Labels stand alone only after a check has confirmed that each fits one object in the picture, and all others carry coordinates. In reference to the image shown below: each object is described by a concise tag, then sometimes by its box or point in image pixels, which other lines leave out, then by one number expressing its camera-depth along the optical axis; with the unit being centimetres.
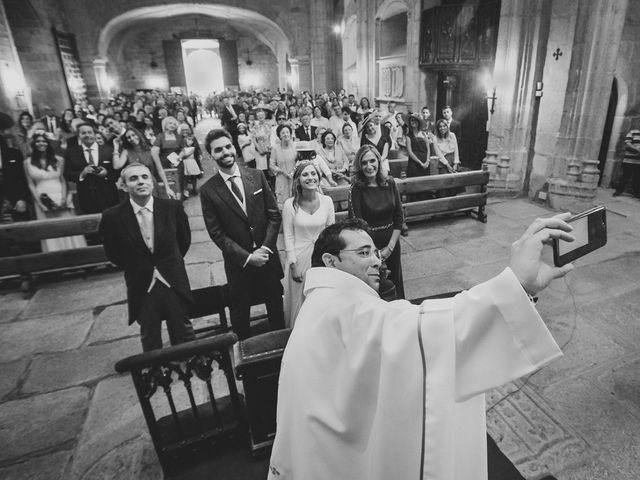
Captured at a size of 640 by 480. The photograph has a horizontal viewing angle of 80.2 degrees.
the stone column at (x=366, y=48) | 1395
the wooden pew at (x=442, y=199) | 603
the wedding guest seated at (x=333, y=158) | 665
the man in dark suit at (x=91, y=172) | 500
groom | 304
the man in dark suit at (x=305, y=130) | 865
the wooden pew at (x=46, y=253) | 468
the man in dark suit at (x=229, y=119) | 1230
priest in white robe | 101
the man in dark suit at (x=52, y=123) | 993
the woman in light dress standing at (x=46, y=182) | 480
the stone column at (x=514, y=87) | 696
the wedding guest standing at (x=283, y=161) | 612
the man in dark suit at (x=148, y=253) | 277
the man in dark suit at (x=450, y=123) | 745
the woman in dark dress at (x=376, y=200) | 357
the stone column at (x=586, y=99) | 601
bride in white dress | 325
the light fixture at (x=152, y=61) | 3030
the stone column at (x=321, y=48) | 2098
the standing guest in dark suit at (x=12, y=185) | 505
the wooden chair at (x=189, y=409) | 200
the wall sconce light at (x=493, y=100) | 775
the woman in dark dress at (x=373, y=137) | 664
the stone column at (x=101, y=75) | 2020
